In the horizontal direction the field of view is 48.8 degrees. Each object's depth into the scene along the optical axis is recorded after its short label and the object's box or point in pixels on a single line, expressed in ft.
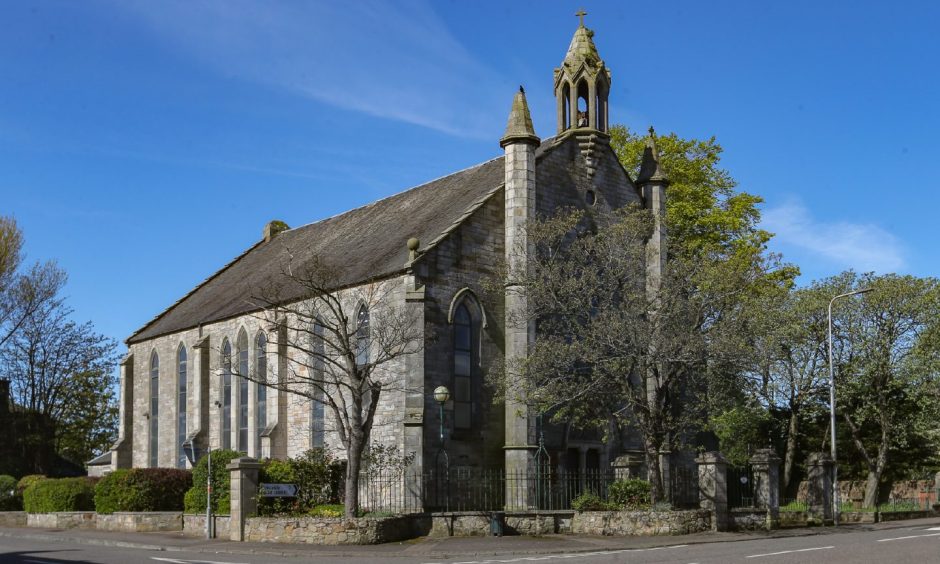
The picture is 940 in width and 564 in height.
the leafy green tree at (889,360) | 124.36
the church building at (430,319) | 105.50
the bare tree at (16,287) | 184.75
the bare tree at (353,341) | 88.74
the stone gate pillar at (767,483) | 98.58
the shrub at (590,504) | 92.48
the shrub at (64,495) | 117.60
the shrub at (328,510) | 89.35
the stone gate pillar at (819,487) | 106.93
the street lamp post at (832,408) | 112.57
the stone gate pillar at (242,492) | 88.48
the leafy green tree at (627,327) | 93.81
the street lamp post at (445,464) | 101.91
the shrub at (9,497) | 138.21
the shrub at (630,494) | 93.20
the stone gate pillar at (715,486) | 92.53
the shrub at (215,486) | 100.89
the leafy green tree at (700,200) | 150.61
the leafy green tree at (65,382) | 193.26
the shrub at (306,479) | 93.45
